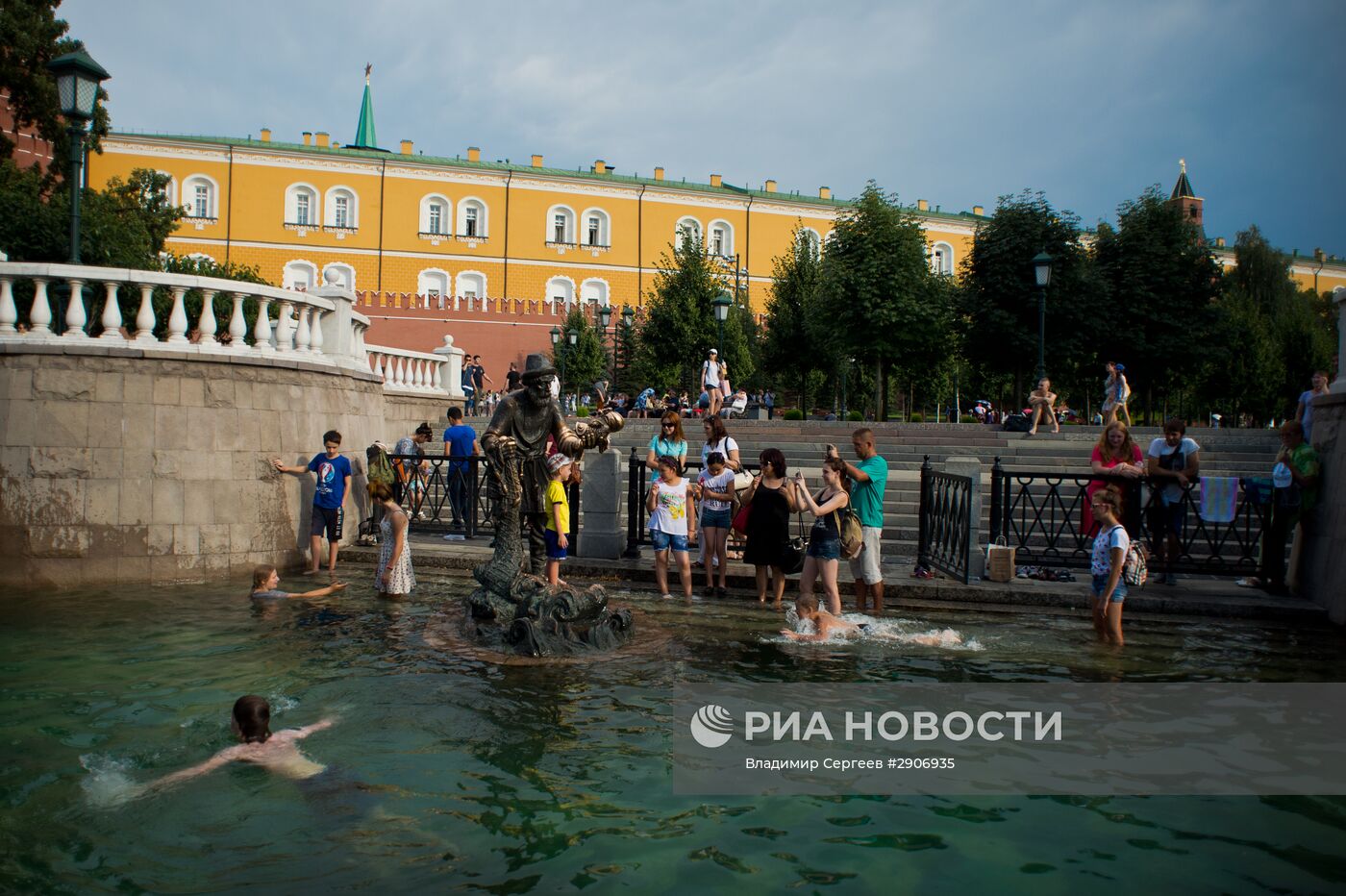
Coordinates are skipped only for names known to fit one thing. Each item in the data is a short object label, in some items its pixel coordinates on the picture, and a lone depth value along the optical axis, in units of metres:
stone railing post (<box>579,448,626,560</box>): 11.50
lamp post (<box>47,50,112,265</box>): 10.59
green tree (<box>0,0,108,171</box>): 25.89
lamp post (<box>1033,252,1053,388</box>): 20.19
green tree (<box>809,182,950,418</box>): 32.38
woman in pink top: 10.30
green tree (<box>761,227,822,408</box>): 41.72
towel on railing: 10.37
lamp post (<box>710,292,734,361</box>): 28.06
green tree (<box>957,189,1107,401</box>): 31.17
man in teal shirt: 9.16
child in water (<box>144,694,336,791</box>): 5.07
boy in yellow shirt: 9.77
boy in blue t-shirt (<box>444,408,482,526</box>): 13.09
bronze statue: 7.57
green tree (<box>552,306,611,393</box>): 46.59
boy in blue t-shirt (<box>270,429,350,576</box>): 11.34
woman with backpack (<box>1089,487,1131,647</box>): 7.75
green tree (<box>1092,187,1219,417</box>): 33.31
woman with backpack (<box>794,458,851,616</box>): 8.62
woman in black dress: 9.51
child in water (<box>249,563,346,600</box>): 9.49
